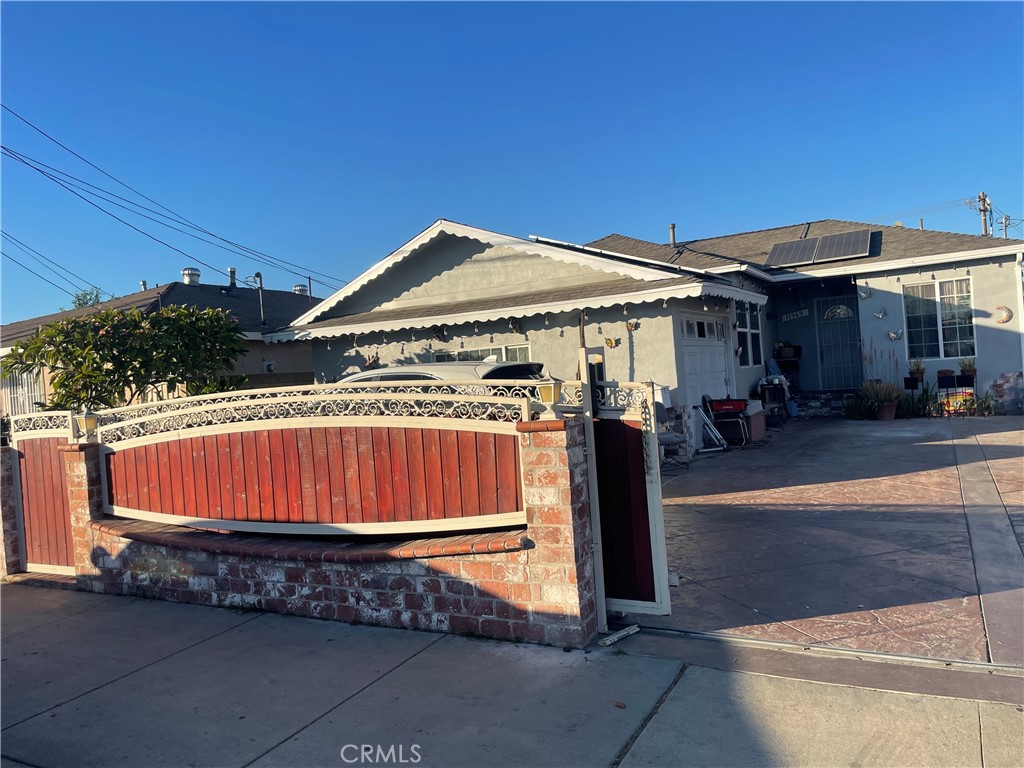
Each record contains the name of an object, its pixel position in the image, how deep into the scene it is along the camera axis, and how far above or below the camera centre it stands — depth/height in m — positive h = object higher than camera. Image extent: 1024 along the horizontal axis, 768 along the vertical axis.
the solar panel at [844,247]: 16.64 +2.84
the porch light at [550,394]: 4.57 -0.09
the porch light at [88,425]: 6.69 -0.12
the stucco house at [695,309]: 11.58 +1.25
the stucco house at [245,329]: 14.17 +1.59
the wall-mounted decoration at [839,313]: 17.47 +1.22
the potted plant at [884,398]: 15.38 -0.94
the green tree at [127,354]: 9.34 +0.81
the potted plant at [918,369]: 15.89 -0.35
